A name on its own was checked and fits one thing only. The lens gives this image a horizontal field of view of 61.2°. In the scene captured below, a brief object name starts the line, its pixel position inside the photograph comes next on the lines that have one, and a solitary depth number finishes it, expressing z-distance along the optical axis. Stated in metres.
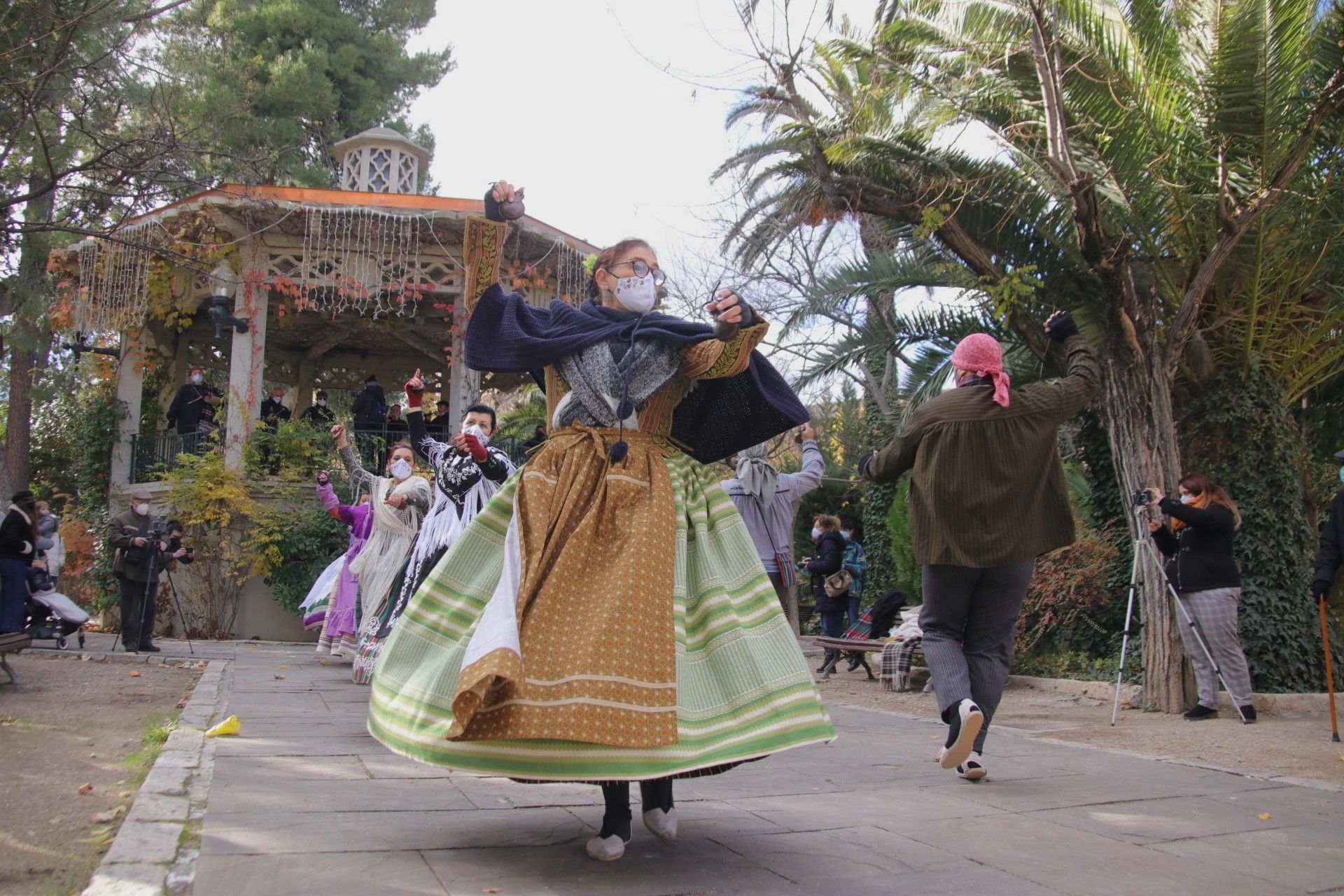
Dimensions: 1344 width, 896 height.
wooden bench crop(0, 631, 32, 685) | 7.93
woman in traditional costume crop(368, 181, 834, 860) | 2.88
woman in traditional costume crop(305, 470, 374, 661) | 10.35
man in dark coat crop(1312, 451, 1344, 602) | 6.49
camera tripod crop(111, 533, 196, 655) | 11.81
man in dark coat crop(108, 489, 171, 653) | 11.70
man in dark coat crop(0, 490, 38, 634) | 10.69
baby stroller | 11.66
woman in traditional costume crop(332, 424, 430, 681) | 8.41
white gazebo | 14.41
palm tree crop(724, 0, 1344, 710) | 7.64
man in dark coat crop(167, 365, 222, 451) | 16.22
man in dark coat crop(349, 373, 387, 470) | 16.11
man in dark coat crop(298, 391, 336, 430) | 16.53
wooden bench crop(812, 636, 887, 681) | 10.25
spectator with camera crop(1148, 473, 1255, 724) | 7.19
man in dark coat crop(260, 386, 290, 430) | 15.88
